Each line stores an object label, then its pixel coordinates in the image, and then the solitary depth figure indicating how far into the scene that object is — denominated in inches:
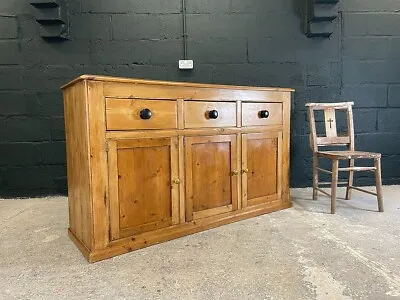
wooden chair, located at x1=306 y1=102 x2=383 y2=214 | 98.2
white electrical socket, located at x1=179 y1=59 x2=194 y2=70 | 112.6
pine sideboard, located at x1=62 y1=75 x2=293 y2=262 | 60.9
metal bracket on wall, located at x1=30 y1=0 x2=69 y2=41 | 101.7
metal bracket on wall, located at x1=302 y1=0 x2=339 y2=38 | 109.7
